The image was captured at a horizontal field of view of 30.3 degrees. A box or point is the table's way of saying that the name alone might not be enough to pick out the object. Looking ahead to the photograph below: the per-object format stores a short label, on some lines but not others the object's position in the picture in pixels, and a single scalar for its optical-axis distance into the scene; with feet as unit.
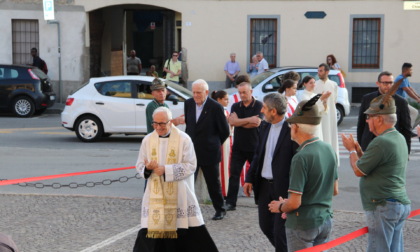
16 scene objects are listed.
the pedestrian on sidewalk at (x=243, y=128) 32.42
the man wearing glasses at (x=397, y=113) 30.04
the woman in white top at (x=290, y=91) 33.55
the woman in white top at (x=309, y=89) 36.35
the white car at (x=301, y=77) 69.81
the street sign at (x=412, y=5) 89.45
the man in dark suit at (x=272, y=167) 21.34
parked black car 77.46
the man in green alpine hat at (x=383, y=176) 20.26
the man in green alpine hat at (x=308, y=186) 18.29
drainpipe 91.04
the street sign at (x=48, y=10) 87.40
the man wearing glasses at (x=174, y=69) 85.51
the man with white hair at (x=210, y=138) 31.83
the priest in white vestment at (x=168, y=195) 23.24
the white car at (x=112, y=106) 58.03
